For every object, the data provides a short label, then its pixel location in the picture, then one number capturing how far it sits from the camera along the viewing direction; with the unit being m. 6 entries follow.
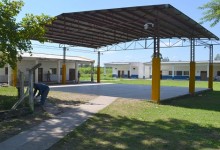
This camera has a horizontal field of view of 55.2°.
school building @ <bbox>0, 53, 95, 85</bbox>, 23.17
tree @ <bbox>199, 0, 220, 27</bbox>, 8.93
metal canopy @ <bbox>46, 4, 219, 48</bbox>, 13.42
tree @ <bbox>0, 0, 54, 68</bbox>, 8.50
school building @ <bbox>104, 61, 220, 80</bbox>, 45.20
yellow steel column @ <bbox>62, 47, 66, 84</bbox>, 23.93
